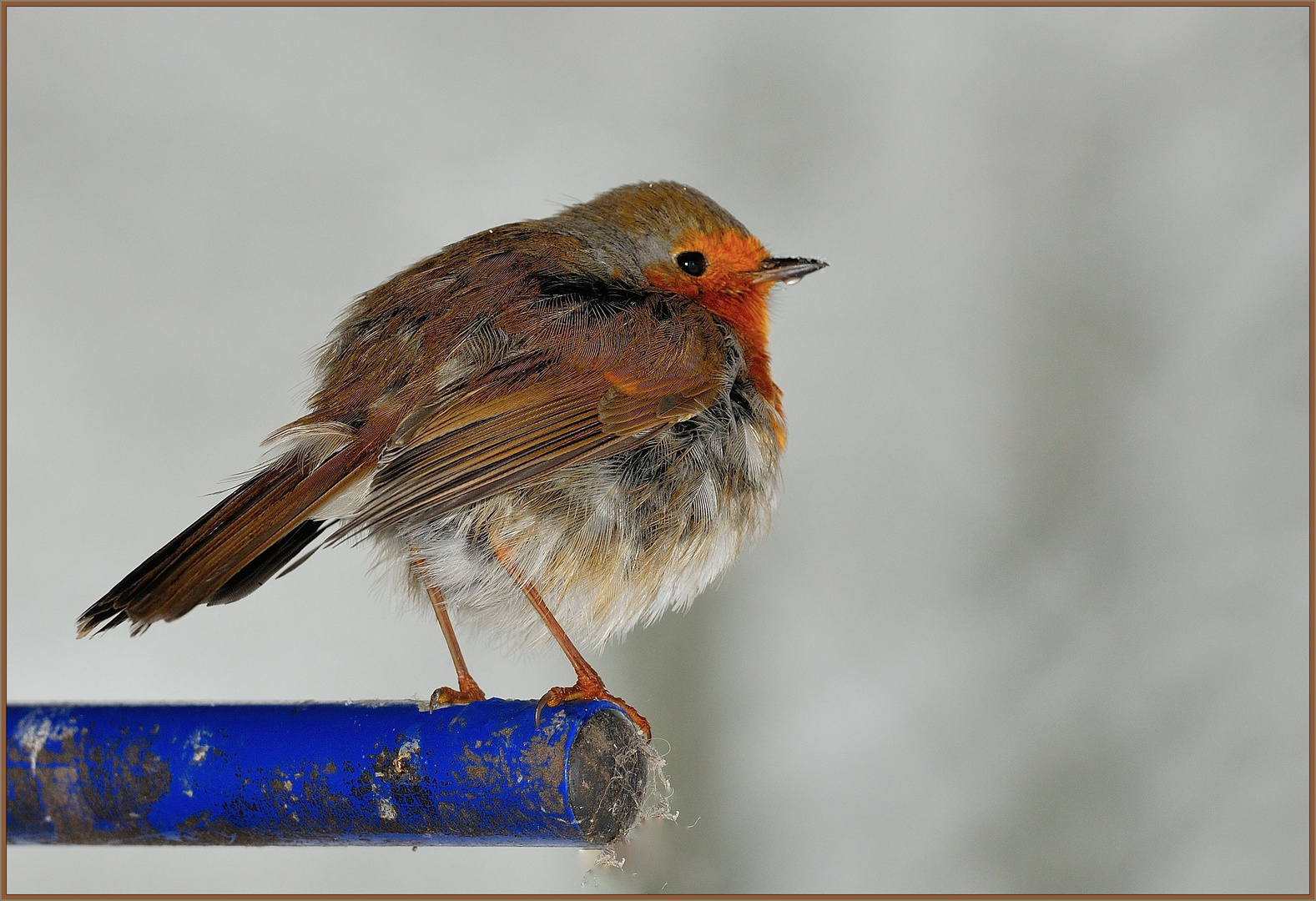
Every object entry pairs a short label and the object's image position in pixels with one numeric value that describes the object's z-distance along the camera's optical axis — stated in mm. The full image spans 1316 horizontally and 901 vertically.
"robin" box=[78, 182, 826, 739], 4777
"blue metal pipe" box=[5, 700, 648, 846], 4168
